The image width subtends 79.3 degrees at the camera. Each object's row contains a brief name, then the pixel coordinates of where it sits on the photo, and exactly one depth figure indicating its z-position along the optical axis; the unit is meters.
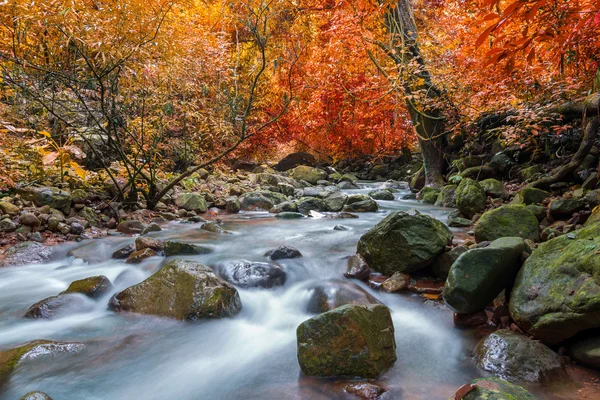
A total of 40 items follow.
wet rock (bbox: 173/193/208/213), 8.65
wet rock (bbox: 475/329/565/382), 2.49
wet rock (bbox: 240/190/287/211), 9.71
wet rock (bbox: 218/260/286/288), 4.31
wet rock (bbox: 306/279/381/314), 3.73
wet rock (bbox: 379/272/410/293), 3.97
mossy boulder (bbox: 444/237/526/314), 3.10
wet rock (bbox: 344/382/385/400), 2.36
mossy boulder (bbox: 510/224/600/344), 2.47
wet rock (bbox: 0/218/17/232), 5.36
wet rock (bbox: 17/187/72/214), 6.18
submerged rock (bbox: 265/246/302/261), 5.01
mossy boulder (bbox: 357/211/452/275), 4.16
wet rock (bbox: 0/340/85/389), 2.69
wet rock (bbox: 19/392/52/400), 2.08
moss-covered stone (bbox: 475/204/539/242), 4.42
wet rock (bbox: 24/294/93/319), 3.59
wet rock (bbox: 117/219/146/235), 6.44
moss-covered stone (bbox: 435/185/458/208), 9.24
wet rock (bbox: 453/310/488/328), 3.24
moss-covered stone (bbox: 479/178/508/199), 7.40
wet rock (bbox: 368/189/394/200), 11.59
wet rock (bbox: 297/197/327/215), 9.27
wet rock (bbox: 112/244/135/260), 5.18
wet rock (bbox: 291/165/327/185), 16.44
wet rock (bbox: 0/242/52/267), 4.85
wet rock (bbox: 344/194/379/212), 9.12
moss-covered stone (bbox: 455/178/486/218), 6.70
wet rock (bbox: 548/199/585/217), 4.84
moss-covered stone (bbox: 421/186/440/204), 10.30
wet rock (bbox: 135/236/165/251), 5.26
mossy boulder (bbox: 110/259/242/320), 3.52
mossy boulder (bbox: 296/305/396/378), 2.54
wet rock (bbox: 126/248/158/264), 4.97
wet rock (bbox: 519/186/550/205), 6.06
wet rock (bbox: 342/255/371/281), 4.33
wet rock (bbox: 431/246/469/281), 4.07
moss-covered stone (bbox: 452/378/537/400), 1.76
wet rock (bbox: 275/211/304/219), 8.43
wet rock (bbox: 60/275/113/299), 3.94
